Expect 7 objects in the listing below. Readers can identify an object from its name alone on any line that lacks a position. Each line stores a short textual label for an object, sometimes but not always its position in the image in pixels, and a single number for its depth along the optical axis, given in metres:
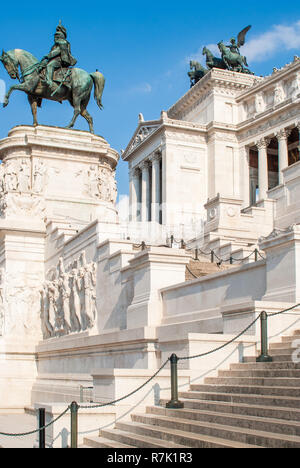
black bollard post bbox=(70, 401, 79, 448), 12.31
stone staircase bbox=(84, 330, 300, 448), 9.77
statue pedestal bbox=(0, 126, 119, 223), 28.20
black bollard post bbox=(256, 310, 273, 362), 12.19
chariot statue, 76.13
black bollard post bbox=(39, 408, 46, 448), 13.04
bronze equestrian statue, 30.28
